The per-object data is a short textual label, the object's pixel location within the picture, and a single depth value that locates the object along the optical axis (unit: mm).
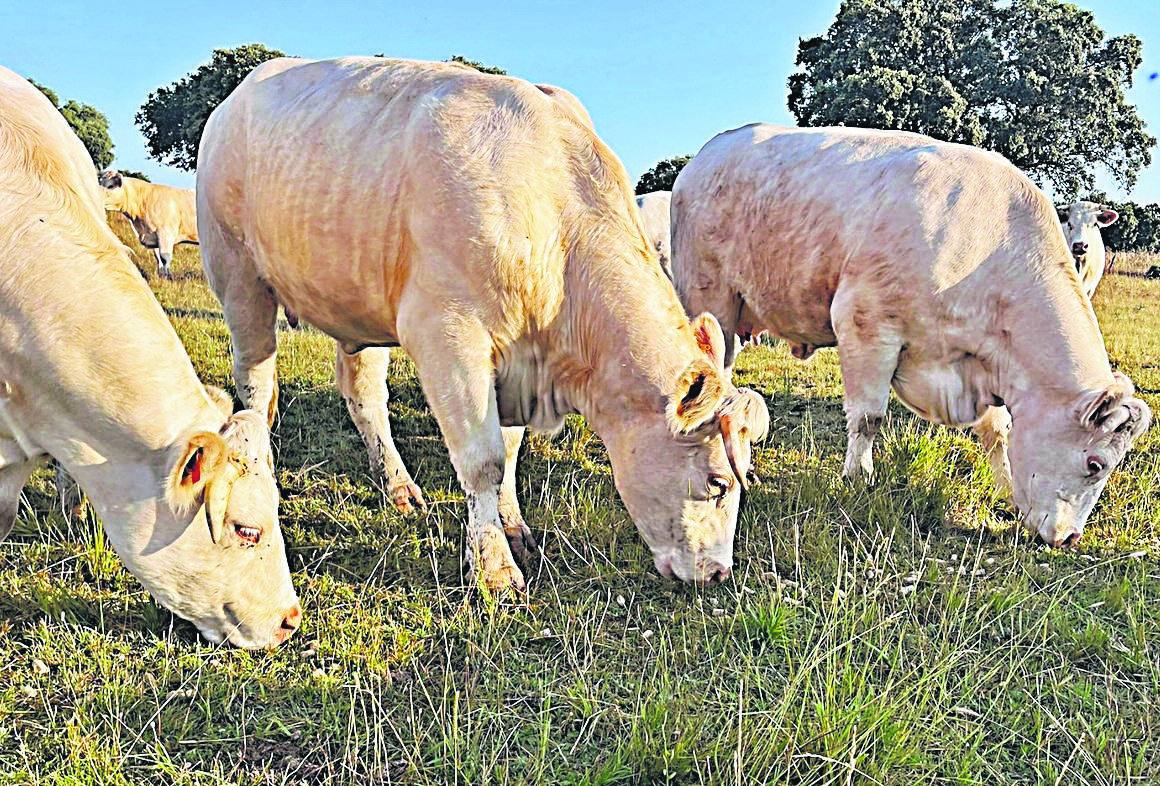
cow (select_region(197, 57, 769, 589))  3973
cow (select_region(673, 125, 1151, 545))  5004
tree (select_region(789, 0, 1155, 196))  29875
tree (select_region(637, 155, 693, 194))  34375
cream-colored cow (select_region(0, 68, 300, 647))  3090
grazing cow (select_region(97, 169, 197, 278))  18406
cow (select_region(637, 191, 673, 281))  13320
